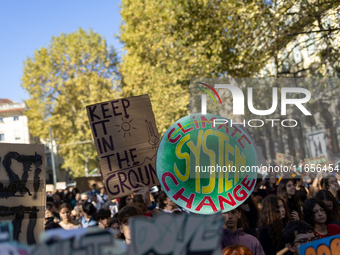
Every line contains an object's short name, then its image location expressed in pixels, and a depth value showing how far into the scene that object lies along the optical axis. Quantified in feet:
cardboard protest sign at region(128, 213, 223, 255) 4.40
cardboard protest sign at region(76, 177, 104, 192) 56.59
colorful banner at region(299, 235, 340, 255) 6.89
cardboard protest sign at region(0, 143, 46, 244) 10.77
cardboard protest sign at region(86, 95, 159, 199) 15.38
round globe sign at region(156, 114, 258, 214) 11.43
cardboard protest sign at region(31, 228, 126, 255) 3.96
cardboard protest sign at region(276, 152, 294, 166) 19.77
